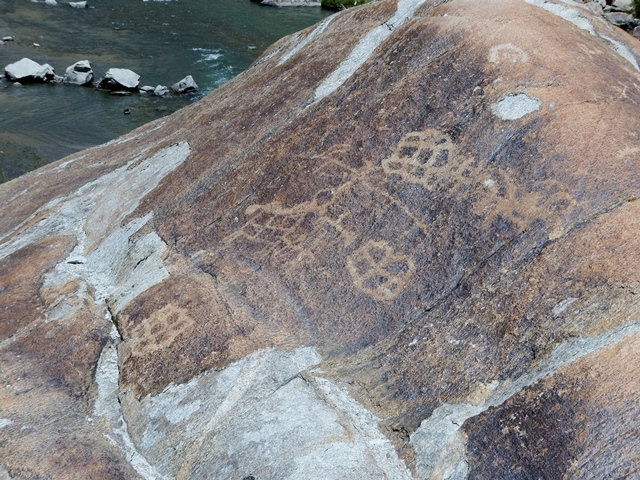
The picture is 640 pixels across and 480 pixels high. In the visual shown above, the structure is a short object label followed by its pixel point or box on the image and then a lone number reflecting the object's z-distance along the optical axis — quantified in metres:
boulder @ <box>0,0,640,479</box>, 3.63
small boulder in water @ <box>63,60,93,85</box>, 17.42
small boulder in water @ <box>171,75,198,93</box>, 17.44
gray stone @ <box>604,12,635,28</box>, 22.70
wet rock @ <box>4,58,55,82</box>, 17.17
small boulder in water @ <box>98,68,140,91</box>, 17.16
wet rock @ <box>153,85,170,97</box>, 17.38
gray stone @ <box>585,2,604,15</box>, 23.38
